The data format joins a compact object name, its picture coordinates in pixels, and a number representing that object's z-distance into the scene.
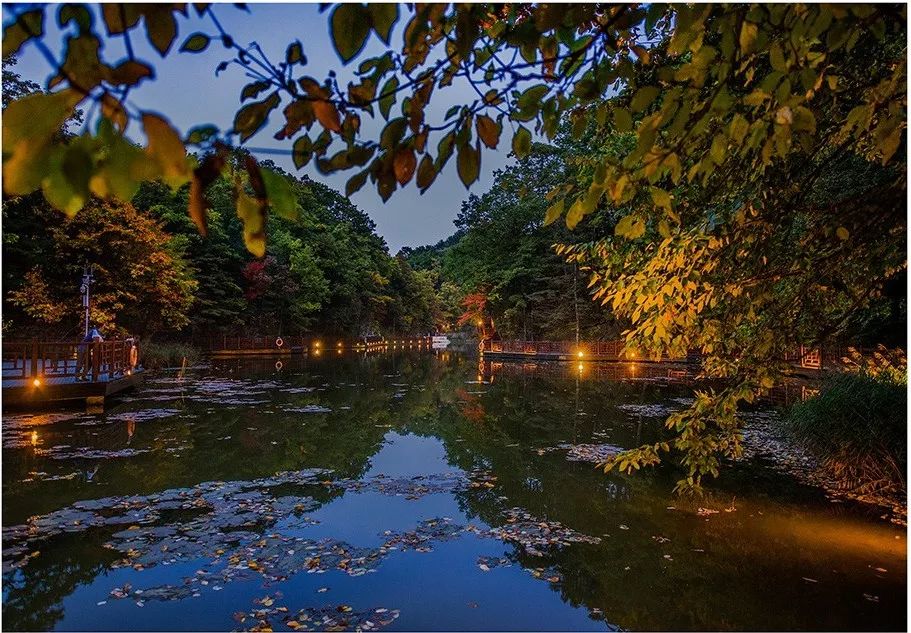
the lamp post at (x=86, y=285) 17.97
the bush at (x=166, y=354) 25.84
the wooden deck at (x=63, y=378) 13.24
